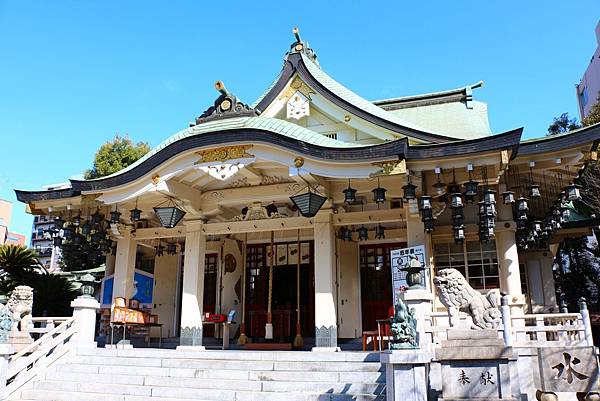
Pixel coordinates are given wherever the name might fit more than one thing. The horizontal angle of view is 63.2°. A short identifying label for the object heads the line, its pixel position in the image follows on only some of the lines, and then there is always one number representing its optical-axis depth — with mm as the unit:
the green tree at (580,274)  22203
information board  10219
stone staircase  7723
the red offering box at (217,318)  12883
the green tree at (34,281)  15234
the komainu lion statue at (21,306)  10594
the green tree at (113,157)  22703
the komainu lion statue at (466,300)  7152
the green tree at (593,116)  17375
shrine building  10062
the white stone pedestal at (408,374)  6438
